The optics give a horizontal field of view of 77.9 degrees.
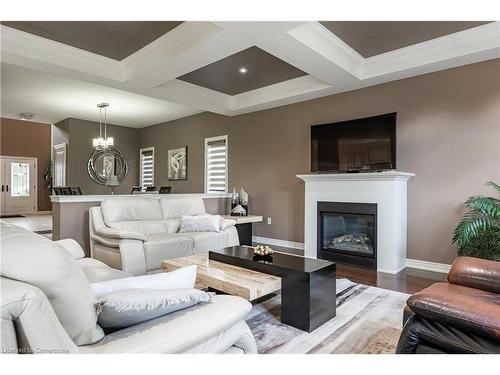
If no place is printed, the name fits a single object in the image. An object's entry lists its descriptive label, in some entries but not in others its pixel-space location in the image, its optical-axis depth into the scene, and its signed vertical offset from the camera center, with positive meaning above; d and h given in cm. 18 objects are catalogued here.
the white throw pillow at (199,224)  434 -53
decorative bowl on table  277 -62
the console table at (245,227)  528 -71
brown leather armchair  142 -64
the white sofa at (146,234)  341 -62
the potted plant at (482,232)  304 -45
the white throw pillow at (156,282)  135 -44
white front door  1008 +3
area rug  205 -106
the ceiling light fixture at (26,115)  718 +167
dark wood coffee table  227 -78
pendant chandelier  646 +95
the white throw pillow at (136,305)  117 -47
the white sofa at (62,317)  84 -41
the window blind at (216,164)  665 +48
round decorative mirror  799 +56
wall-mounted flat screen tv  412 +60
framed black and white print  747 +57
